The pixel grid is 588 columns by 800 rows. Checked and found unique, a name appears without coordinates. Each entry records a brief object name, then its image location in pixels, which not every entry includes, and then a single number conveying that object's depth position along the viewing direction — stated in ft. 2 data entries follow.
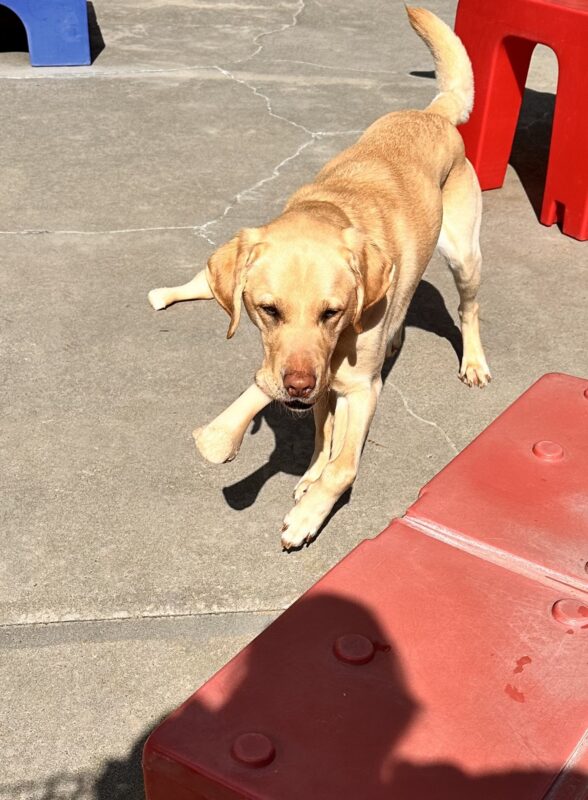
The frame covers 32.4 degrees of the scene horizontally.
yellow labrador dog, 9.71
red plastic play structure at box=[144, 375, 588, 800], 5.65
